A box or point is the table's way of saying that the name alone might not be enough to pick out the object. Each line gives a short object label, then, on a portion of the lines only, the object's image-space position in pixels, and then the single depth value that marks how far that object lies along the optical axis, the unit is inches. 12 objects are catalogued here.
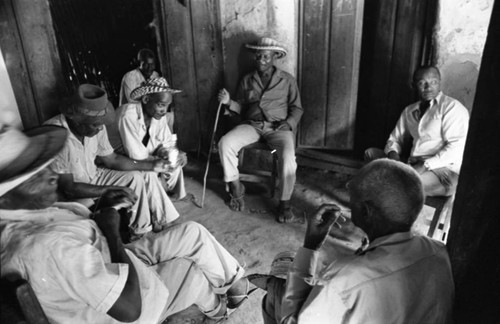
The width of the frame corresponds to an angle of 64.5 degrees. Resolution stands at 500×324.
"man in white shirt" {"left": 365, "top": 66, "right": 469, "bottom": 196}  138.1
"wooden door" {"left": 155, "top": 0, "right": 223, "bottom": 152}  198.4
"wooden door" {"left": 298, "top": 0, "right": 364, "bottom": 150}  181.9
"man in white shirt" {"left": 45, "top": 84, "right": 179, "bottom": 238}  121.5
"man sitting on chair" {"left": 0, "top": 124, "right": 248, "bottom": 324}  62.6
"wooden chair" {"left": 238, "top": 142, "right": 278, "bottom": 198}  180.5
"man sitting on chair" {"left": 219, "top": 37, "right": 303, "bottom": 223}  174.2
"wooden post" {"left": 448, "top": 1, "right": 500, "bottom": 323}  57.5
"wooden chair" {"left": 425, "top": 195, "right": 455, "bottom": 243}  132.8
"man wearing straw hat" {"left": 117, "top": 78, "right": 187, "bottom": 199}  146.9
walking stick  185.0
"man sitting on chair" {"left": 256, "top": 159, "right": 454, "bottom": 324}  60.4
